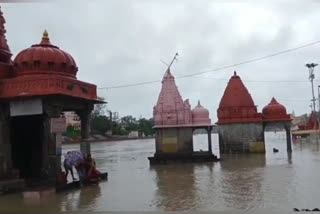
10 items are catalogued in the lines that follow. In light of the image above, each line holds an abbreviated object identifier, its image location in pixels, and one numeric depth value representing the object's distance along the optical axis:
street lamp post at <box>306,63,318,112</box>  28.86
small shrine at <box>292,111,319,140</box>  33.81
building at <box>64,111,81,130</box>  57.21
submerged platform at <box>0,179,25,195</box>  8.81
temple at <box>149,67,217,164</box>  17.36
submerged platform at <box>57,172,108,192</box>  8.98
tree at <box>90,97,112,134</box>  68.36
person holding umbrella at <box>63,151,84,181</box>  9.83
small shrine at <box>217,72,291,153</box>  20.57
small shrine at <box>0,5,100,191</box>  9.11
